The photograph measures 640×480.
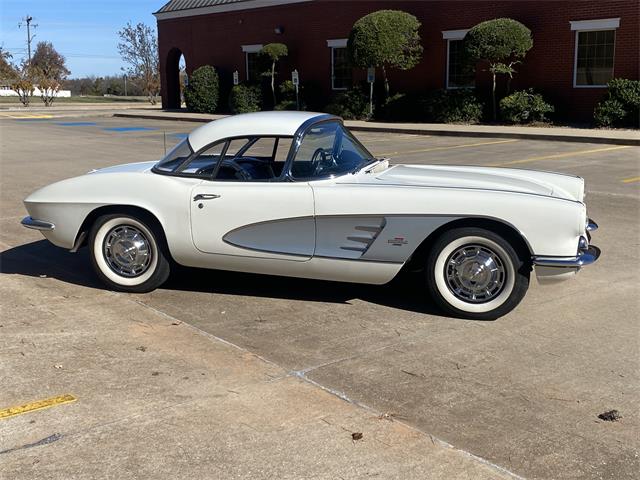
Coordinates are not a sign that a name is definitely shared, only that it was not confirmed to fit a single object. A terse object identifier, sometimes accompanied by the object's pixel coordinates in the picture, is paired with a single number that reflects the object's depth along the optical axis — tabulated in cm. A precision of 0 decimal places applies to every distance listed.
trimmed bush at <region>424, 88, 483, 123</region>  2316
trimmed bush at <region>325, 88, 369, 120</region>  2644
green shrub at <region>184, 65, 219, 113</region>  3278
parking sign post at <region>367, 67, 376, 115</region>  2461
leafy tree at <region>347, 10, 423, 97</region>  2383
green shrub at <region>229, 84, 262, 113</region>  3064
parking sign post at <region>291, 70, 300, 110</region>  2736
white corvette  467
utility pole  7204
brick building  2094
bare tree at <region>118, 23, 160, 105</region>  5972
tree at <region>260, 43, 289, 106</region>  2942
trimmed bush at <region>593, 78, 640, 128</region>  1961
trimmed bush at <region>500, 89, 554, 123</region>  2142
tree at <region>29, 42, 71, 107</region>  4805
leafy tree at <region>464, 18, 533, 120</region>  2120
